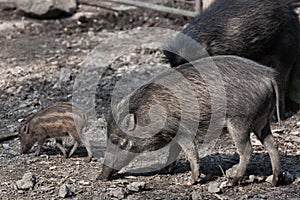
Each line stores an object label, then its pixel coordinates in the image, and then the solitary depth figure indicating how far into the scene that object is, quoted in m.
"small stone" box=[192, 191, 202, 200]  11.42
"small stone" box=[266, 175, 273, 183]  11.99
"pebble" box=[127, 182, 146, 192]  11.79
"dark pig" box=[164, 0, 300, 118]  15.91
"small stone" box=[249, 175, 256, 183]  12.09
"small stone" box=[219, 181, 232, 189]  11.82
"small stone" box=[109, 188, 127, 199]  11.57
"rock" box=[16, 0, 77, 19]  23.97
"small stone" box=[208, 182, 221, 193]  11.67
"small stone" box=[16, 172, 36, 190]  12.07
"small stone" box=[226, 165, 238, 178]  12.28
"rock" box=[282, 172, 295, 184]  11.97
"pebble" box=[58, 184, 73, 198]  11.62
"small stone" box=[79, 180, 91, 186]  12.23
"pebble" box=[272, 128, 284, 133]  14.73
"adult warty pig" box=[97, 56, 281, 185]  11.62
